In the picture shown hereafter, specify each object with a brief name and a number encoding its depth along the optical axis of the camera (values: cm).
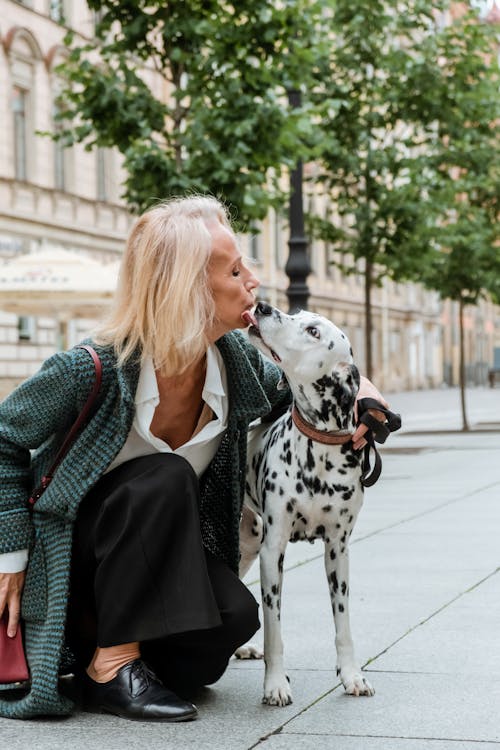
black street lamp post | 1286
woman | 385
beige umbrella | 1567
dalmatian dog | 393
